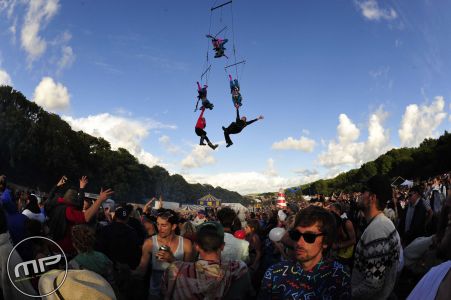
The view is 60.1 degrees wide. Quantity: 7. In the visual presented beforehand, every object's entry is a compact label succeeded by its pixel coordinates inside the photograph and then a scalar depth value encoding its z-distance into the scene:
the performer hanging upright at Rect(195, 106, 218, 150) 13.47
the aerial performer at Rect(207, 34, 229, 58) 12.23
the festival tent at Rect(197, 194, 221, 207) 29.44
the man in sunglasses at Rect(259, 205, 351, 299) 2.75
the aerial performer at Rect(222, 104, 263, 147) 12.81
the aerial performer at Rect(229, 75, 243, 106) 12.73
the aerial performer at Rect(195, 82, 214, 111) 12.95
